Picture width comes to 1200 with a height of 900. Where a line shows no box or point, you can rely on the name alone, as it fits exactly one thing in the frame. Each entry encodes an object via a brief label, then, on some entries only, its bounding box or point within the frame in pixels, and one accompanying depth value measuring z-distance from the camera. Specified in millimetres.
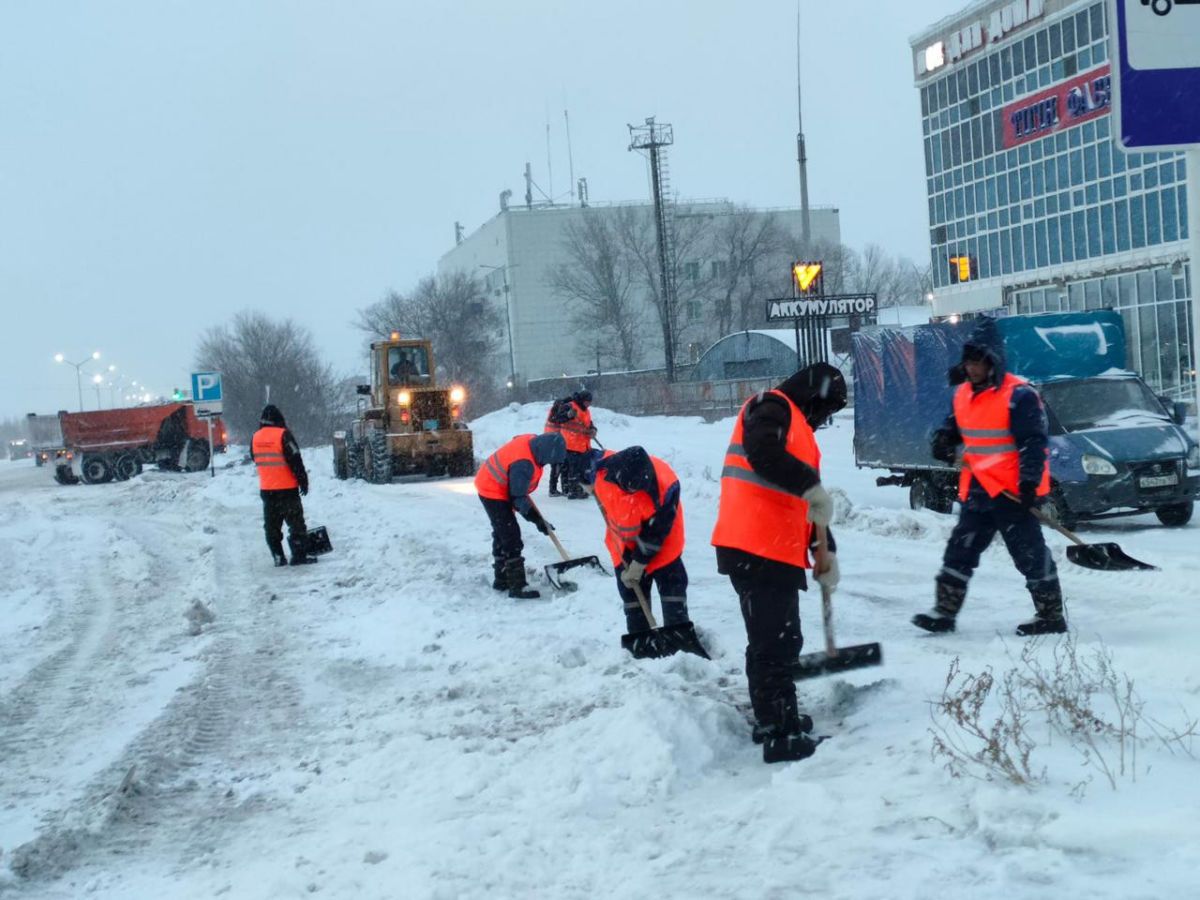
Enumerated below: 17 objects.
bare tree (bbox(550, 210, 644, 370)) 77750
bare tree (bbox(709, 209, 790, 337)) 81000
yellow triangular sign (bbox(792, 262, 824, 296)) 25891
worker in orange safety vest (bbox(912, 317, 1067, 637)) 7094
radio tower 55938
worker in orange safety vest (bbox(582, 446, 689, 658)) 7137
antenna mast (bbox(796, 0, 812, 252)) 48156
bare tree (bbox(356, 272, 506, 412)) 76625
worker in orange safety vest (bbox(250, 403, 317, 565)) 13484
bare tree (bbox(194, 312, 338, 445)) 63125
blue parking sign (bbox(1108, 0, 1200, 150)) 3629
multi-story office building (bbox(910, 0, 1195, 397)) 39812
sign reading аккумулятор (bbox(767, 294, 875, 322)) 25672
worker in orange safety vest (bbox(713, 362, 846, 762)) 5086
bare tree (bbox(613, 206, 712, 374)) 79625
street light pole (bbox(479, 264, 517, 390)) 80662
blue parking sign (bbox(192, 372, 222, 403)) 32625
